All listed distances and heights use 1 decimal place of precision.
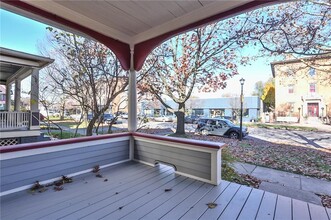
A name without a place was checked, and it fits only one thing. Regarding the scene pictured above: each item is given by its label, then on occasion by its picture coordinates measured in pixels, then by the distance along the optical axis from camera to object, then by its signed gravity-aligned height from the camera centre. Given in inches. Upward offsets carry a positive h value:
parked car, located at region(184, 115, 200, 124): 362.1 -20.5
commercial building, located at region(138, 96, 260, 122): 436.1 +8.6
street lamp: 253.1 +38.9
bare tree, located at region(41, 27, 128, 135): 174.4 +39.1
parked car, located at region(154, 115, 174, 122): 327.1 -16.9
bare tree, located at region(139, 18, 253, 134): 227.8 +67.7
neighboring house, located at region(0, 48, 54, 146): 188.9 -4.8
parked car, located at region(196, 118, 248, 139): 312.0 -33.3
